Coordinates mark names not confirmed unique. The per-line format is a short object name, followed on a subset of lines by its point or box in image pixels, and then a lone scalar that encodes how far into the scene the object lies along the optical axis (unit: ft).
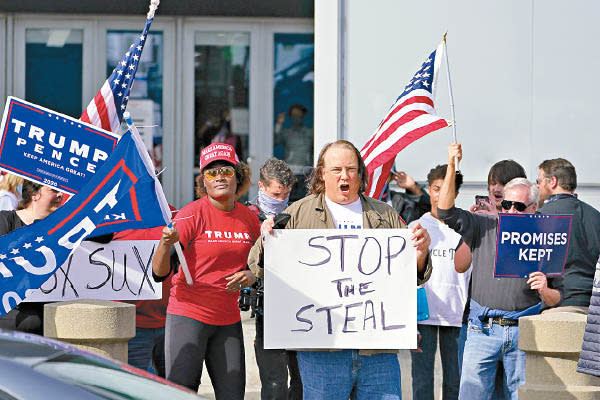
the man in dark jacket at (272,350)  45.43
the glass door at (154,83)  78.09
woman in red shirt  38.72
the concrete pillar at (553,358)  39.97
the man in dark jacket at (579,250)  47.20
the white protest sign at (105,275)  42.83
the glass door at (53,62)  77.62
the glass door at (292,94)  78.38
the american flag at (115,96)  48.24
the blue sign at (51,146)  41.72
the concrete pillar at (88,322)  40.06
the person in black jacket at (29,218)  41.91
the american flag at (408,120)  46.11
